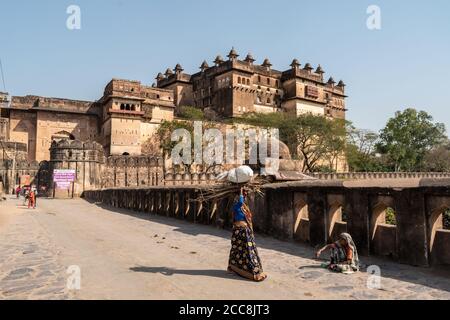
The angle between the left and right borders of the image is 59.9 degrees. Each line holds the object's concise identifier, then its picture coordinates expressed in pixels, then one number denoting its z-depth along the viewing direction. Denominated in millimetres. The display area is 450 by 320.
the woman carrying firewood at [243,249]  5961
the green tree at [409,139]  69812
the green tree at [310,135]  55281
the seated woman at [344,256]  6453
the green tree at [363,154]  60744
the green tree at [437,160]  67956
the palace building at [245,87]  67312
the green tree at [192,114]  58484
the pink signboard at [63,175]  33469
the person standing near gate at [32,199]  22375
